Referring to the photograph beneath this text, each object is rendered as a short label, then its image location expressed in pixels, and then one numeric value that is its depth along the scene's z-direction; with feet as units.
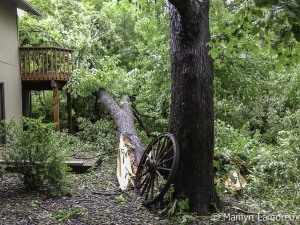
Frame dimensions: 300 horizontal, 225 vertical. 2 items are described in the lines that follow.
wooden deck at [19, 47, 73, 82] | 40.52
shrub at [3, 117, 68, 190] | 18.74
